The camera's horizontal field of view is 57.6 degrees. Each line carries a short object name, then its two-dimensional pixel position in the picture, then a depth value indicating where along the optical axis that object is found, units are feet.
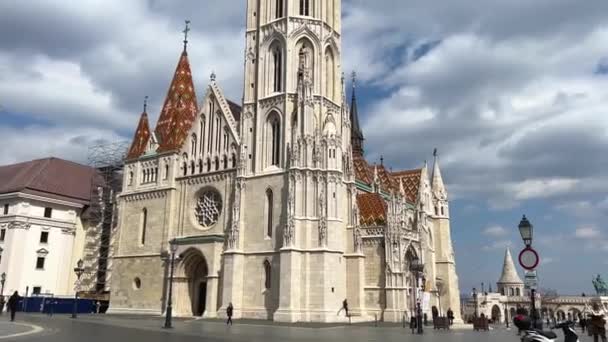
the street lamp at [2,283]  128.36
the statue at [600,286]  269.85
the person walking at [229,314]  92.84
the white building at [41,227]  150.20
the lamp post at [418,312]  81.35
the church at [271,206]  110.73
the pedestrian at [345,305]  110.42
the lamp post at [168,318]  79.71
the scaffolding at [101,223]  159.53
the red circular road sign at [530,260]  38.40
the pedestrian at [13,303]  83.87
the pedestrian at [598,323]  61.77
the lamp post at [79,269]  109.03
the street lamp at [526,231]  41.75
